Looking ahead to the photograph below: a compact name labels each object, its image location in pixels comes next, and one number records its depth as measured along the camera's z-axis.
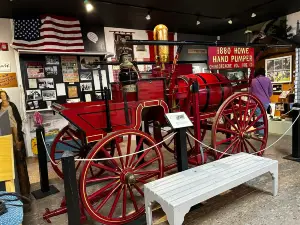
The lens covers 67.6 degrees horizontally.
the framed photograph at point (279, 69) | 5.94
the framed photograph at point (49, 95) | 5.14
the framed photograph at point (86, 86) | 5.60
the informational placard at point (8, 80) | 4.79
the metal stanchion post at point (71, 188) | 1.76
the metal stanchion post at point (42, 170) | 3.11
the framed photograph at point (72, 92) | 5.43
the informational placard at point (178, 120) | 2.27
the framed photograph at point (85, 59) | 5.51
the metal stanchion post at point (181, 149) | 2.31
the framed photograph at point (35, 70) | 4.96
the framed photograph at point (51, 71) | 5.15
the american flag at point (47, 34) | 4.66
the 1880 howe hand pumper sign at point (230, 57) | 2.80
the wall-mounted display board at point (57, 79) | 4.96
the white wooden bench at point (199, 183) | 1.83
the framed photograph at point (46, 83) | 5.10
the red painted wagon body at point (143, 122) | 2.25
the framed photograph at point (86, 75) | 5.58
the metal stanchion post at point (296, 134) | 3.57
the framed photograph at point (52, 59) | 5.13
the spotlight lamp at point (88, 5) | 4.16
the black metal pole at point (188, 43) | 2.29
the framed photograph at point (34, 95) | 4.95
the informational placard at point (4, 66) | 4.77
